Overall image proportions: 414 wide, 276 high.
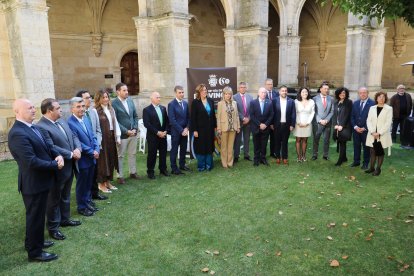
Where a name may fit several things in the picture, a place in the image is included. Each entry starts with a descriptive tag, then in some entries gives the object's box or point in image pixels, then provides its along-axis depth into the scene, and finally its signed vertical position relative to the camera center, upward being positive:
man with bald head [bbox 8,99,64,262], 3.56 -0.94
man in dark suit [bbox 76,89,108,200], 5.36 -0.52
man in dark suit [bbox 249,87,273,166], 7.68 -0.94
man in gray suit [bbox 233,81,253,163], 8.06 -0.89
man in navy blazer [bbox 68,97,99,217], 4.99 -1.09
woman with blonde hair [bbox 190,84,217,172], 7.30 -0.95
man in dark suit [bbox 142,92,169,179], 6.74 -0.97
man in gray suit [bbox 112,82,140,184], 6.38 -0.77
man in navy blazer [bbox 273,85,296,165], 7.67 -0.90
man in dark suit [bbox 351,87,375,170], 7.27 -0.94
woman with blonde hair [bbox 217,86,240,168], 7.38 -0.87
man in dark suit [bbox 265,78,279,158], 8.20 -0.43
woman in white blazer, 6.62 -0.93
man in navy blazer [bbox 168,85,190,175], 7.11 -0.92
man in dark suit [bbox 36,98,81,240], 4.25 -0.99
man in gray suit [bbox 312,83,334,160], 7.84 -0.82
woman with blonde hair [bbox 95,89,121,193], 5.85 -1.00
